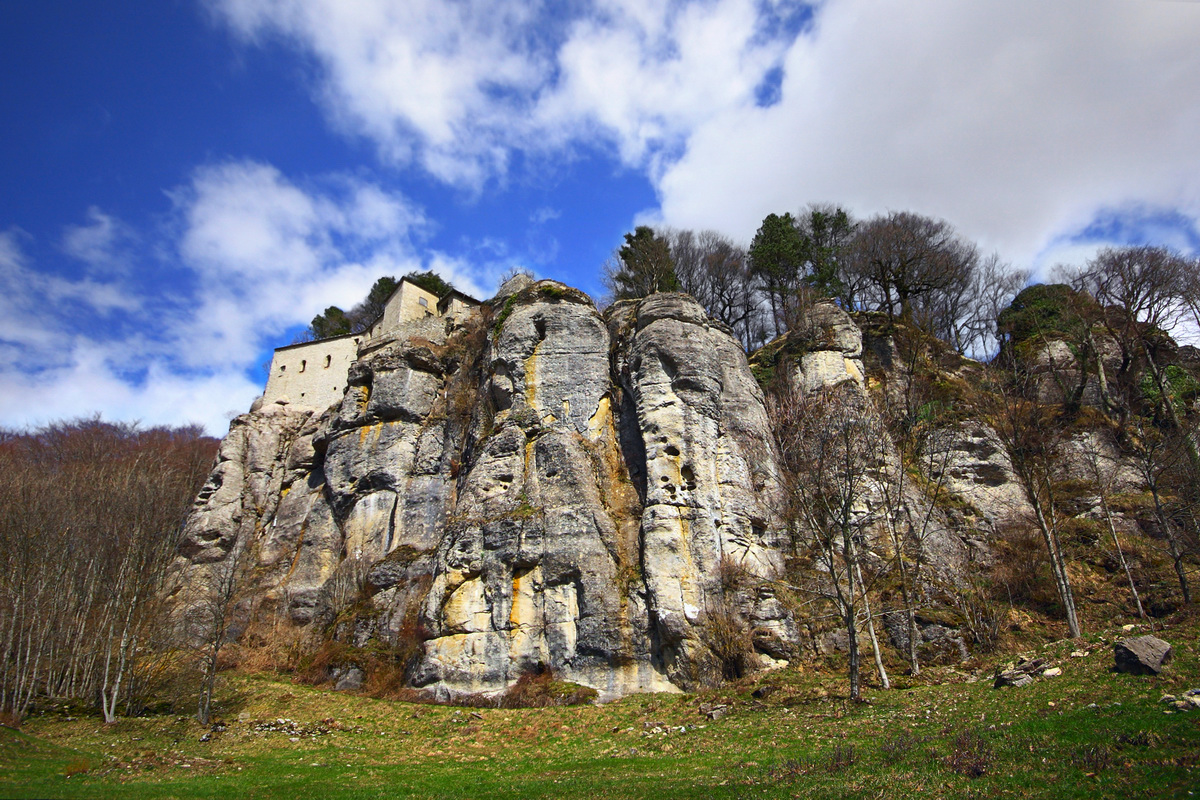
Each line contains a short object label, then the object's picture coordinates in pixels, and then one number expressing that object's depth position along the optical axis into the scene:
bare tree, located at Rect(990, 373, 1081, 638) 20.53
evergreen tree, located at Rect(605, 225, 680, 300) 40.50
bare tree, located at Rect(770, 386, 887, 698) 19.28
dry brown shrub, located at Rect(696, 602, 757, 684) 21.02
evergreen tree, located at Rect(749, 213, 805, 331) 41.44
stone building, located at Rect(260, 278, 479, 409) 41.06
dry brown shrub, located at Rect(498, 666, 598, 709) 20.69
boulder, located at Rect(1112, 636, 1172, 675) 13.20
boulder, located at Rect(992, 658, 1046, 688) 15.20
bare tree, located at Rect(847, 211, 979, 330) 38.72
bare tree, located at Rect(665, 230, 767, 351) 44.75
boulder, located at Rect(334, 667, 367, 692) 23.36
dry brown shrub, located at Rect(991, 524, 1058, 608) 23.98
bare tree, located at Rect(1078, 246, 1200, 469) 30.20
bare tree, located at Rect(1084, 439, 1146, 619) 22.06
